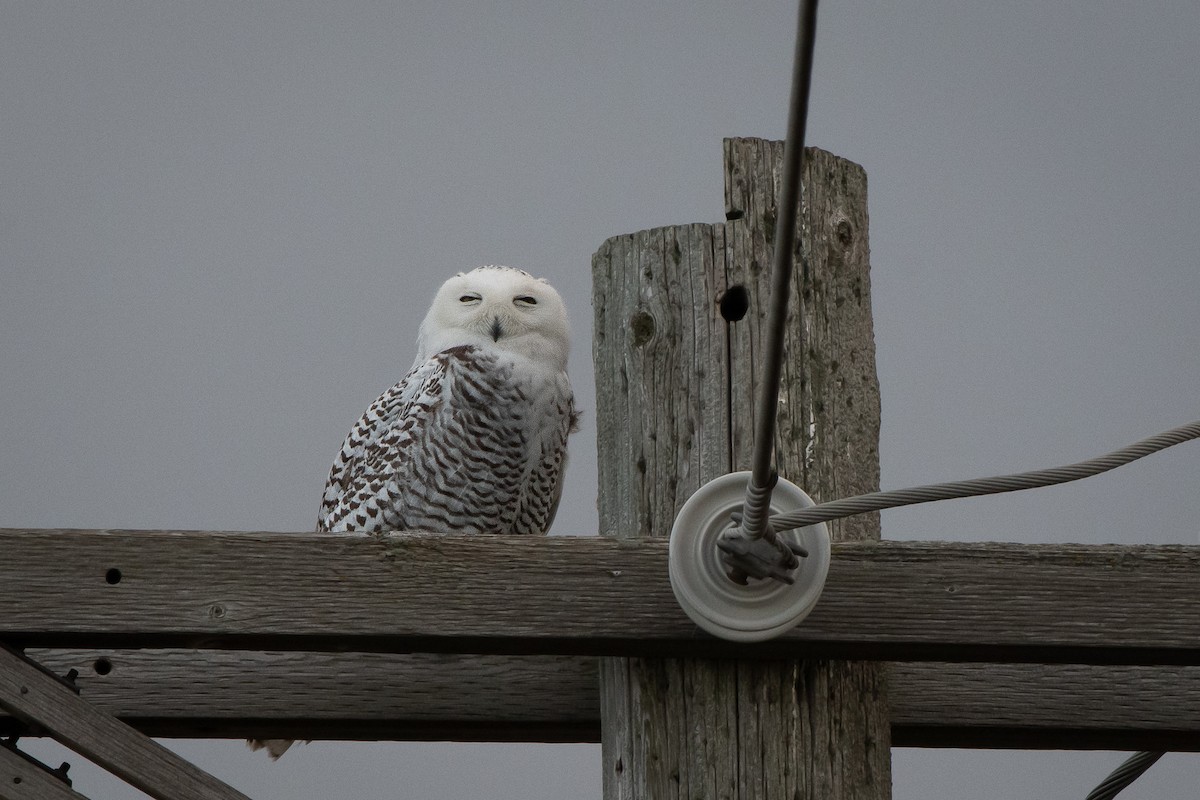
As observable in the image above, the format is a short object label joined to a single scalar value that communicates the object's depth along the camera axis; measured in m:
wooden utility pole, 23.33
